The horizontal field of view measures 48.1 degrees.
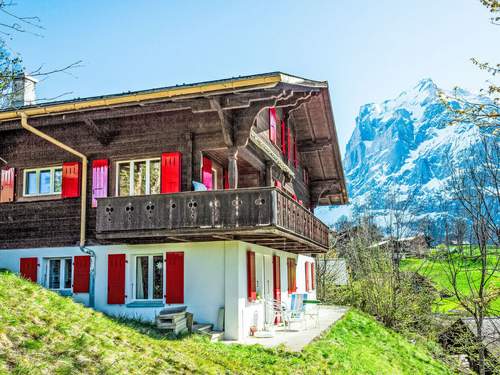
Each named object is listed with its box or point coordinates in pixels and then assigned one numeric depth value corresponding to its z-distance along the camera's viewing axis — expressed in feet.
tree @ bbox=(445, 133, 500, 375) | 38.37
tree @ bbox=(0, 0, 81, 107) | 20.56
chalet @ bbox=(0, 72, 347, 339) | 44.75
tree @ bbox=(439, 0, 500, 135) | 17.22
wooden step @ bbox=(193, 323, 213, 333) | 43.85
